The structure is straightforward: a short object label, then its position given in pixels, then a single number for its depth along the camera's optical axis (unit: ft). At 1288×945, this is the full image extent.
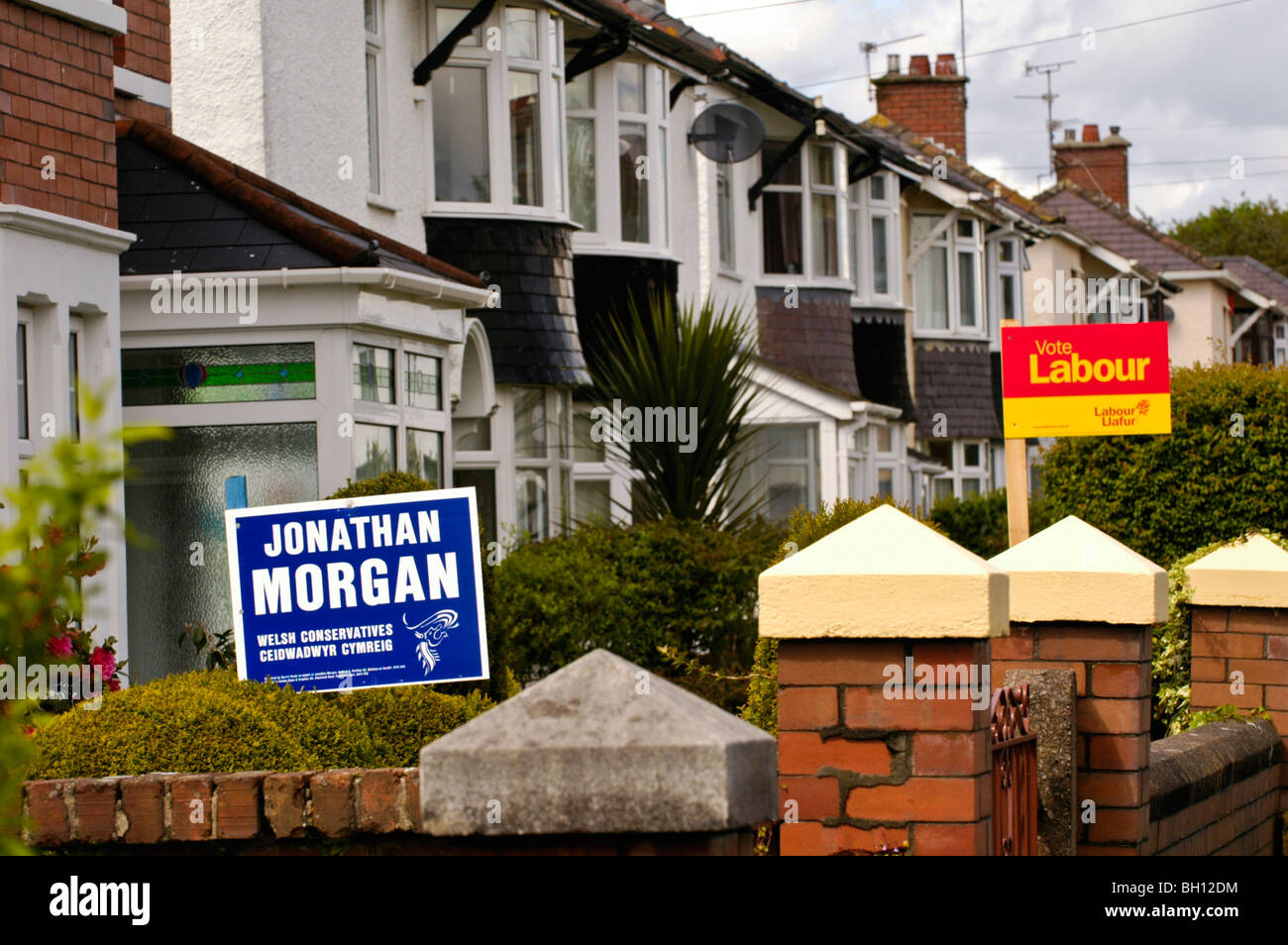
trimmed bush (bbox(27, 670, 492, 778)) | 34.06
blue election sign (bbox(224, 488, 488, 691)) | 44.75
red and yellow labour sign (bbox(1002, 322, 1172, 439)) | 56.18
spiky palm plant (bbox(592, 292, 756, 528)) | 94.48
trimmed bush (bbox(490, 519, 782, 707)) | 75.15
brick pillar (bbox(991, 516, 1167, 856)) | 38.70
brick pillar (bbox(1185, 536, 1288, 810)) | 53.01
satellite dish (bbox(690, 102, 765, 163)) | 125.70
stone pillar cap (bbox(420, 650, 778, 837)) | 18.24
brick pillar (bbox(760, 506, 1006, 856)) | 28.22
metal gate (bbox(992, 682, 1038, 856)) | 32.19
